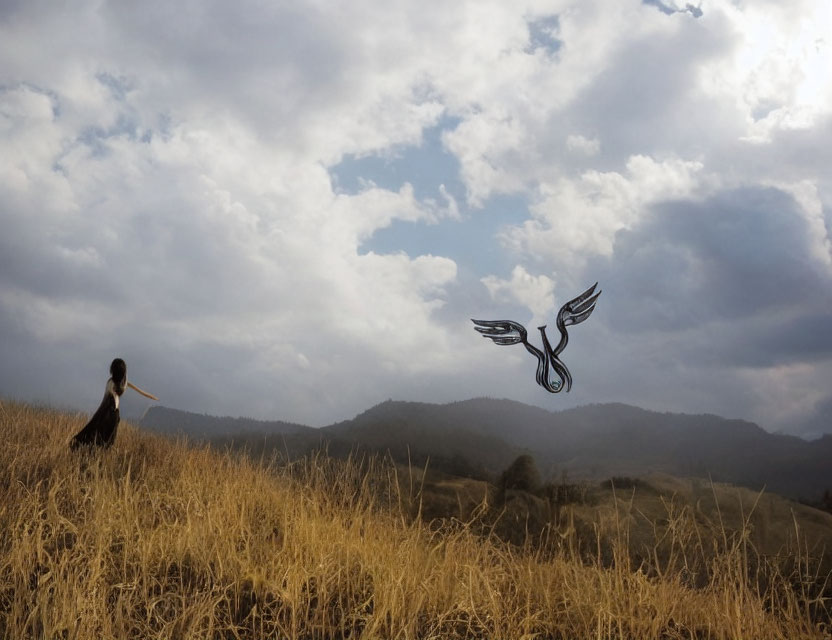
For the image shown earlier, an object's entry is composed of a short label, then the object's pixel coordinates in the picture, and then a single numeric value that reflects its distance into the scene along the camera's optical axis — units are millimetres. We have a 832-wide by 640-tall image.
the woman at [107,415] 10766
